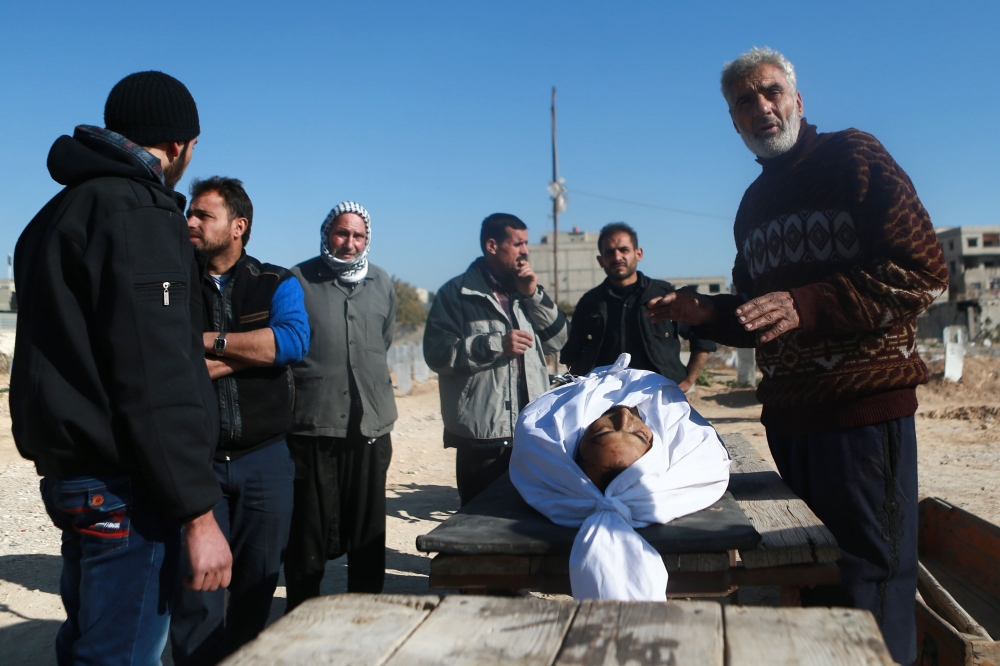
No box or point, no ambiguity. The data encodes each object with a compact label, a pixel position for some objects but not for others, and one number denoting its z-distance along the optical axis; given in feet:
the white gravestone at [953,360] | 44.86
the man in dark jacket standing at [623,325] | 15.03
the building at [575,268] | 191.42
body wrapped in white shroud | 6.79
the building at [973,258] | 159.02
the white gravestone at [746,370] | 51.06
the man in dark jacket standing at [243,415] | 8.67
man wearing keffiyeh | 11.76
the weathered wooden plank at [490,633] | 4.01
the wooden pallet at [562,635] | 3.92
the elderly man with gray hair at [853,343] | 7.57
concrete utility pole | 79.30
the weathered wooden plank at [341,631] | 4.07
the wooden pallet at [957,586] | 8.25
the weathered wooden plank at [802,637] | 3.81
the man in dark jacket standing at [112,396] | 5.71
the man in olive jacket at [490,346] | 13.48
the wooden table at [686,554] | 7.23
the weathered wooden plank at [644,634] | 3.91
